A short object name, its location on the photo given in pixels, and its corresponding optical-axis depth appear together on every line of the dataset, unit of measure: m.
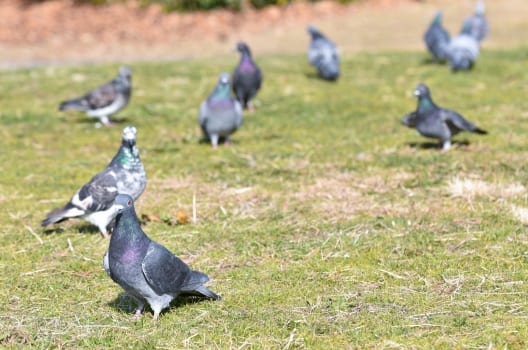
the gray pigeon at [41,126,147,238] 6.56
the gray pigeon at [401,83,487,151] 9.19
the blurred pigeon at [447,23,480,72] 14.77
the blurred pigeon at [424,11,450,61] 15.80
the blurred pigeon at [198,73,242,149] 9.80
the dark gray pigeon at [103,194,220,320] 4.88
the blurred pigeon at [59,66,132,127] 11.21
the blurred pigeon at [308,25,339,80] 14.54
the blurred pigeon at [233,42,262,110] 12.09
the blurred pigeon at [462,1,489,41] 17.53
